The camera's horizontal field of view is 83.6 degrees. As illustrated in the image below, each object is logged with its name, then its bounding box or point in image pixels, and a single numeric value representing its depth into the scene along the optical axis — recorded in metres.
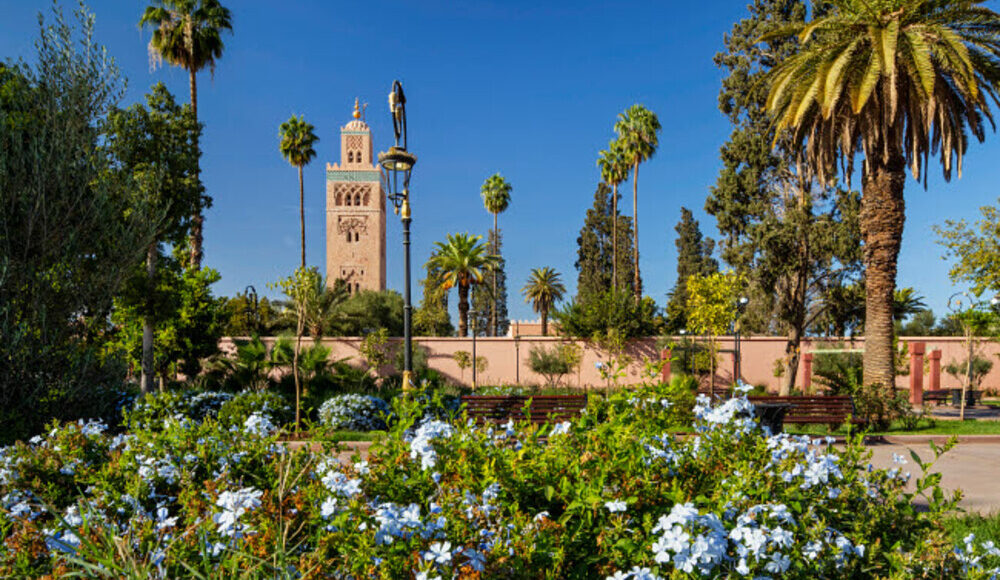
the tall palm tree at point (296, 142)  34.19
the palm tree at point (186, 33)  20.31
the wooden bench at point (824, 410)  10.53
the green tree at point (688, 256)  47.38
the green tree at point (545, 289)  50.31
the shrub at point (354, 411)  10.81
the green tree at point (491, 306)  56.62
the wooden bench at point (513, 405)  9.72
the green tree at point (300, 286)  10.41
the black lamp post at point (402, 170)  9.77
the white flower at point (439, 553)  1.67
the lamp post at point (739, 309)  18.82
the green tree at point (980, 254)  17.45
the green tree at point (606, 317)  26.28
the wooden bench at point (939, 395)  18.80
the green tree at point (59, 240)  6.07
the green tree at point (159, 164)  13.70
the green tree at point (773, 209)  20.84
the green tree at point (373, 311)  36.12
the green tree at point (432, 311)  41.88
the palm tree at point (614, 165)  36.38
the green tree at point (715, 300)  18.50
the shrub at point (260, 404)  8.95
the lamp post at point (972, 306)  16.65
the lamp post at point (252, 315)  29.11
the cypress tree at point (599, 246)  47.06
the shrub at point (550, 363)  25.81
